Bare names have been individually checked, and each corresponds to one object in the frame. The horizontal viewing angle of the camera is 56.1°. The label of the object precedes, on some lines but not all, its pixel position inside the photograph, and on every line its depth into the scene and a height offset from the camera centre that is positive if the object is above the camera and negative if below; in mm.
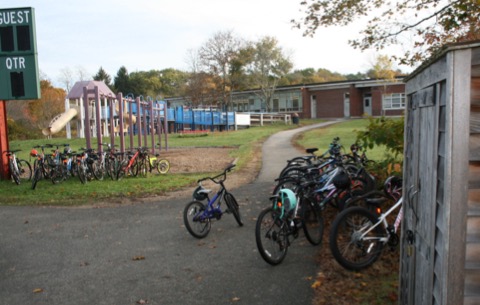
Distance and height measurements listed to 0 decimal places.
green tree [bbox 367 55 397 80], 36594 +3919
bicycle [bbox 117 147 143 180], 13148 -1408
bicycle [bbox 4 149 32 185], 12844 -1384
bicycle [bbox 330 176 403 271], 4871 -1366
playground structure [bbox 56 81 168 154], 13899 +162
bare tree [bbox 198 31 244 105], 49281 +6492
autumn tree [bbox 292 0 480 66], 8875 +1927
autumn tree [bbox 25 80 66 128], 49500 +1252
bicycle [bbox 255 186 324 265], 5352 -1343
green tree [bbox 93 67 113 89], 84625 +7973
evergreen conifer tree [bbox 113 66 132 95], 83500 +6912
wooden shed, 2285 -349
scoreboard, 11805 +1641
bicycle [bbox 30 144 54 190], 12279 -1286
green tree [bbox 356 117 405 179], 8164 -400
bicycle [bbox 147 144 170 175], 14537 -1557
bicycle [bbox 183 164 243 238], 6750 -1443
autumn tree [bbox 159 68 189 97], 85225 +7079
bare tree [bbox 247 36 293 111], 50188 +5564
